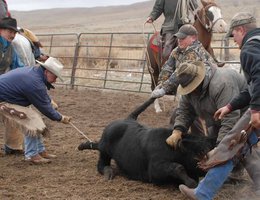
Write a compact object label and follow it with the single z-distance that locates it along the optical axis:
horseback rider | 8.84
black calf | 4.45
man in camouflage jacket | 6.17
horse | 8.53
